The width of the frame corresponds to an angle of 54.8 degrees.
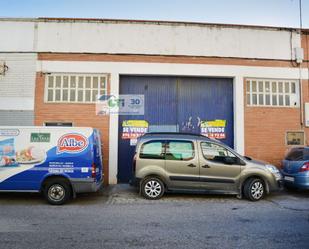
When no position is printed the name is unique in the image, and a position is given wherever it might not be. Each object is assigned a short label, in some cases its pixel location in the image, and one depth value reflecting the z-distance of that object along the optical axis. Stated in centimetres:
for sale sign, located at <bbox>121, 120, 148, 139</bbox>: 1149
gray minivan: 845
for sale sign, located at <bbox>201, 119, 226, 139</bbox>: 1180
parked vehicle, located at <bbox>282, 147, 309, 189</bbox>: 863
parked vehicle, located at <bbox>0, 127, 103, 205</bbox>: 777
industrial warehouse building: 1123
